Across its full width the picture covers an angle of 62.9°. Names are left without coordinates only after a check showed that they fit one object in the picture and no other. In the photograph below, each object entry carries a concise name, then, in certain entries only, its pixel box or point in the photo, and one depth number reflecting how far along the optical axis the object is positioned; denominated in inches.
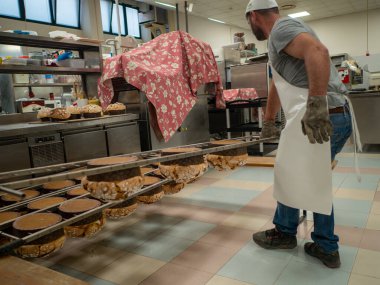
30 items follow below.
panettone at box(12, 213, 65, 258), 53.5
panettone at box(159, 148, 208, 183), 68.5
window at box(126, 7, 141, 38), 358.0
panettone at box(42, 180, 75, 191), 74.9
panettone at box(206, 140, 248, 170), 76.4
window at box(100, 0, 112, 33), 328.8
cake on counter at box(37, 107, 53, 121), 104.6
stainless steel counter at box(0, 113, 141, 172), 88.2
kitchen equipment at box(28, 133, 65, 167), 92.7
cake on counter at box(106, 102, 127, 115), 118.6
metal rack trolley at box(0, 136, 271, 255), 38.5
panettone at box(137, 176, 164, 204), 81.1
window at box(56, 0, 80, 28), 291.6
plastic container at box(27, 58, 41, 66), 112.5
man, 56.2
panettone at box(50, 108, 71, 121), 103.0
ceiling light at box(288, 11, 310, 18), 385.4
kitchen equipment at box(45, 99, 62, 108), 213.9
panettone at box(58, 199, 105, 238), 62.4
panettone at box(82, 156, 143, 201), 52.6
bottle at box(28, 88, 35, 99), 235.5
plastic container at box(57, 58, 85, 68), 124.3
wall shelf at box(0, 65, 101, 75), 105.9
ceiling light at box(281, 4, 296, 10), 331.9
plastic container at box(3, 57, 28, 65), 106.7
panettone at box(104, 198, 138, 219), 74.2
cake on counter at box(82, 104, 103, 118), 109.2
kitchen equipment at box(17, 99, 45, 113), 142.3
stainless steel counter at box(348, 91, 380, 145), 173.8
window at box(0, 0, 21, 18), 250.5
